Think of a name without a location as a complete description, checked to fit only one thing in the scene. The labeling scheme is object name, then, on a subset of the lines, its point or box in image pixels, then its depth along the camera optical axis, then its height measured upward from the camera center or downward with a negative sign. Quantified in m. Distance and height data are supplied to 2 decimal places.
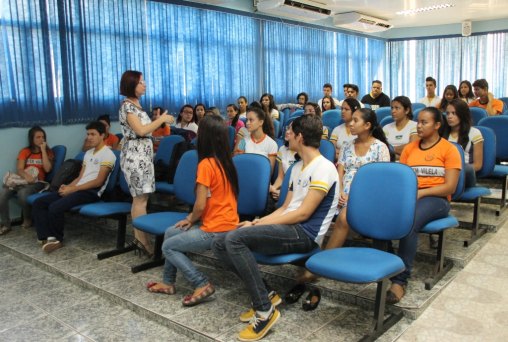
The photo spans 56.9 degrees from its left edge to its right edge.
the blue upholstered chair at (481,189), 3.38 -0.57
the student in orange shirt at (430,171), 2.61 -0.36
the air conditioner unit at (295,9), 7.42 +1.77
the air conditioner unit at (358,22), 8.83 +1.82
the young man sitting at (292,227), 2.34 -0.56
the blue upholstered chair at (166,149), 4.57 -0.28
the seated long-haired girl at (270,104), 6.69 +0.20
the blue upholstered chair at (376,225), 2.09 -0.58
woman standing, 3.32 -0.17
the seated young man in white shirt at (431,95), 6.95 +0.27
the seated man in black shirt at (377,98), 7.13 +0.26
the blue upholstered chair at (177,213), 3.10 -0.64
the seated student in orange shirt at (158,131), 5.29 -0.12
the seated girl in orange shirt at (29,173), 4.62 -0.49
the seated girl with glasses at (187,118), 5.93 +0.03
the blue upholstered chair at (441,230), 2.70 -0.67
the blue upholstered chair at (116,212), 3.60 -0.69
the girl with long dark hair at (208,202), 2.60 -0.46
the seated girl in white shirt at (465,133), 3.65 -0.16
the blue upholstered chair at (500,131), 4.46 -0.19
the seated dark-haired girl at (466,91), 7.08 +0.33
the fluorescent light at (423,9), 8.52 +1.95
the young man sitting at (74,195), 3.87 -0.60
